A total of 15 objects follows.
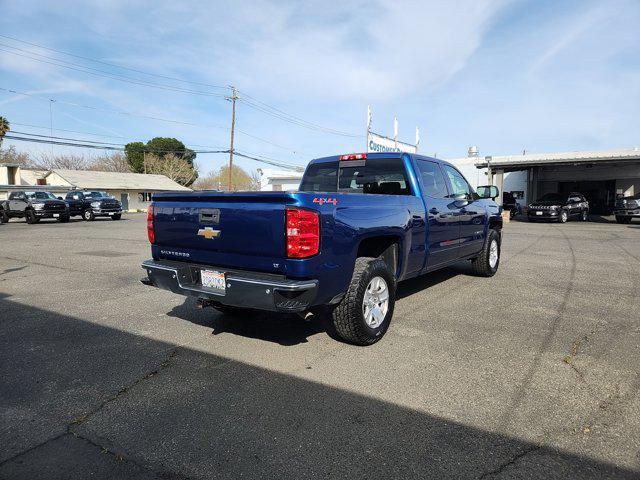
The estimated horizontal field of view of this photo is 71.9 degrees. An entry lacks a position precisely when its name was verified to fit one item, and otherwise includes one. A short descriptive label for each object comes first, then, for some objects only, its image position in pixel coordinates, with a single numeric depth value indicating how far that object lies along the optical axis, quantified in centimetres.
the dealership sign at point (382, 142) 2414
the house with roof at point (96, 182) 4591
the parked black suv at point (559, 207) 2388
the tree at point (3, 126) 3898
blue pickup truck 345
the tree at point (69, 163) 7673
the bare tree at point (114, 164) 7412
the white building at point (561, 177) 2922
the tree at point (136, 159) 7012
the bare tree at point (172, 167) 6769
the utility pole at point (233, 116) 3869
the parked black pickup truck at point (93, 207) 2639
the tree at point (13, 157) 6269
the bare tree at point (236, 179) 8994
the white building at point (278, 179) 4434
